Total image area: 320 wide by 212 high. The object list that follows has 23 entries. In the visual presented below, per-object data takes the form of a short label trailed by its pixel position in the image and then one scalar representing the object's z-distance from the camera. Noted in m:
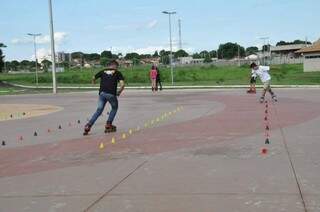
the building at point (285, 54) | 117.75
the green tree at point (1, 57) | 84.31
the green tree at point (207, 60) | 152.18
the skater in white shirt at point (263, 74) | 22.77
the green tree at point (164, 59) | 145.65
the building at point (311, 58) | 70.12
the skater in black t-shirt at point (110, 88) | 13.96
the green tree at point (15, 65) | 191.80
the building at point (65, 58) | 146.50
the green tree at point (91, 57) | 191.40
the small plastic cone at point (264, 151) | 10.09
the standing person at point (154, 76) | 37.12
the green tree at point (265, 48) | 122.98
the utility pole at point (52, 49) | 38.75
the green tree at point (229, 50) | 172.41
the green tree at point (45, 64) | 154.36
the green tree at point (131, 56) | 178.00
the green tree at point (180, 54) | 173.95
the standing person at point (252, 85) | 29.51
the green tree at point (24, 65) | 195.62
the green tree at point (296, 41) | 182.44
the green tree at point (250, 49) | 167.55
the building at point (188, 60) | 155.77
